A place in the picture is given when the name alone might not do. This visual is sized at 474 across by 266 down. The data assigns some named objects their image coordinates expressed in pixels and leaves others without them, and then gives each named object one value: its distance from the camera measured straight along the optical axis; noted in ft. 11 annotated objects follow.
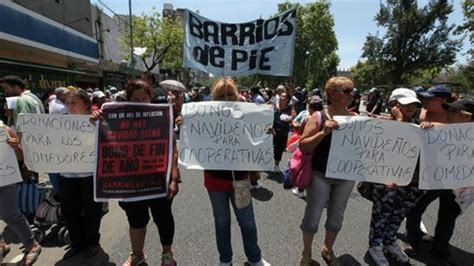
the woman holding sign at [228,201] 9.71
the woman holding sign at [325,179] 9.77
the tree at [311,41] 166.91
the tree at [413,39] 129.59
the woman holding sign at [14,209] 10.39
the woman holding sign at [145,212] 10.03
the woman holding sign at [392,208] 11.03
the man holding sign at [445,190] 10.45
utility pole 82.31
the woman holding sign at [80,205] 11.22
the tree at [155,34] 104.17
